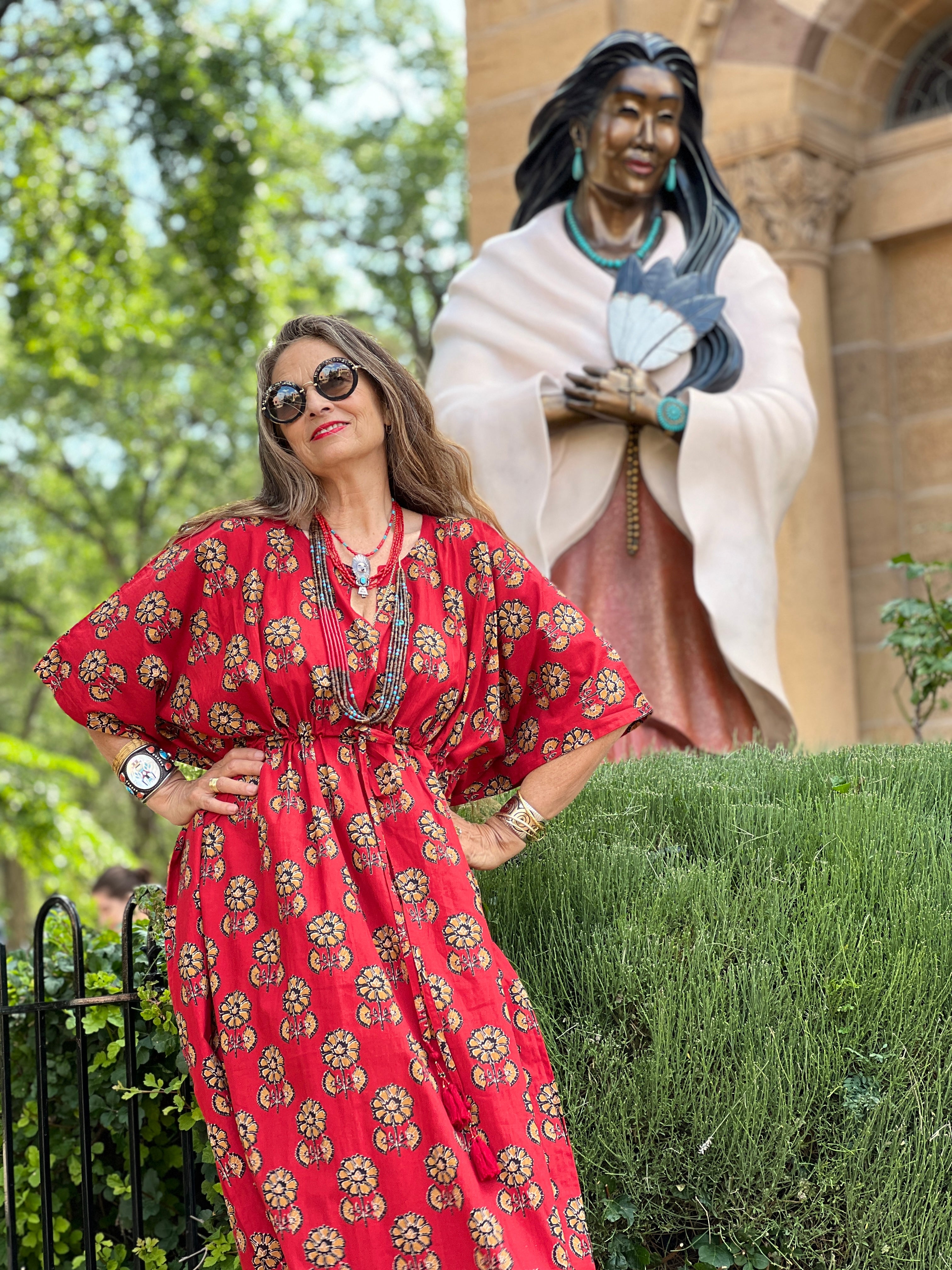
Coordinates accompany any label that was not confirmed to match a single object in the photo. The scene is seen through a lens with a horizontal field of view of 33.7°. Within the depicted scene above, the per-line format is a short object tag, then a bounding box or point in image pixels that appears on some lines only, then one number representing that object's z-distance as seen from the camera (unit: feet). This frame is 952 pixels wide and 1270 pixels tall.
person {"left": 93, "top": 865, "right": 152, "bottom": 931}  22.95
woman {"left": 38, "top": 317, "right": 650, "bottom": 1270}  8.39
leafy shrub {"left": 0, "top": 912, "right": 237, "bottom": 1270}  11.50
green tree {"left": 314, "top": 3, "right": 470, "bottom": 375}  66.59
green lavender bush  10.17
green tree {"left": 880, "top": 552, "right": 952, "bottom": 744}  17.95
